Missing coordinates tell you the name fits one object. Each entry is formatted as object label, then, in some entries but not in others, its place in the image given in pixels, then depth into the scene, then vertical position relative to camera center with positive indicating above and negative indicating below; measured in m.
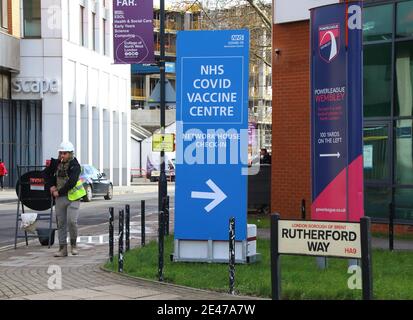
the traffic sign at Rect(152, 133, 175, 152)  15.50 +0.24
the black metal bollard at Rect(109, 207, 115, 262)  10.93 -1.27
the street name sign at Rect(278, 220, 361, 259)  6.56 -0.83
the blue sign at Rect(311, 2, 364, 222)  10.04 +0.60
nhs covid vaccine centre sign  10.61 +0.40
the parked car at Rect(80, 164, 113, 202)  29.86 -1.41
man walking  12.34 -0.66
